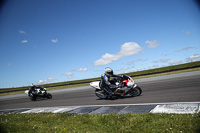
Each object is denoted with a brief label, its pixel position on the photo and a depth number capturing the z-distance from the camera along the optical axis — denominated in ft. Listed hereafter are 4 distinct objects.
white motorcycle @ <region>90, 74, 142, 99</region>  29.74
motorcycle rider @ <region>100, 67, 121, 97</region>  30.86
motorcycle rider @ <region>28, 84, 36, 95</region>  47.93
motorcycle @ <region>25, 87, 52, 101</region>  46.68
